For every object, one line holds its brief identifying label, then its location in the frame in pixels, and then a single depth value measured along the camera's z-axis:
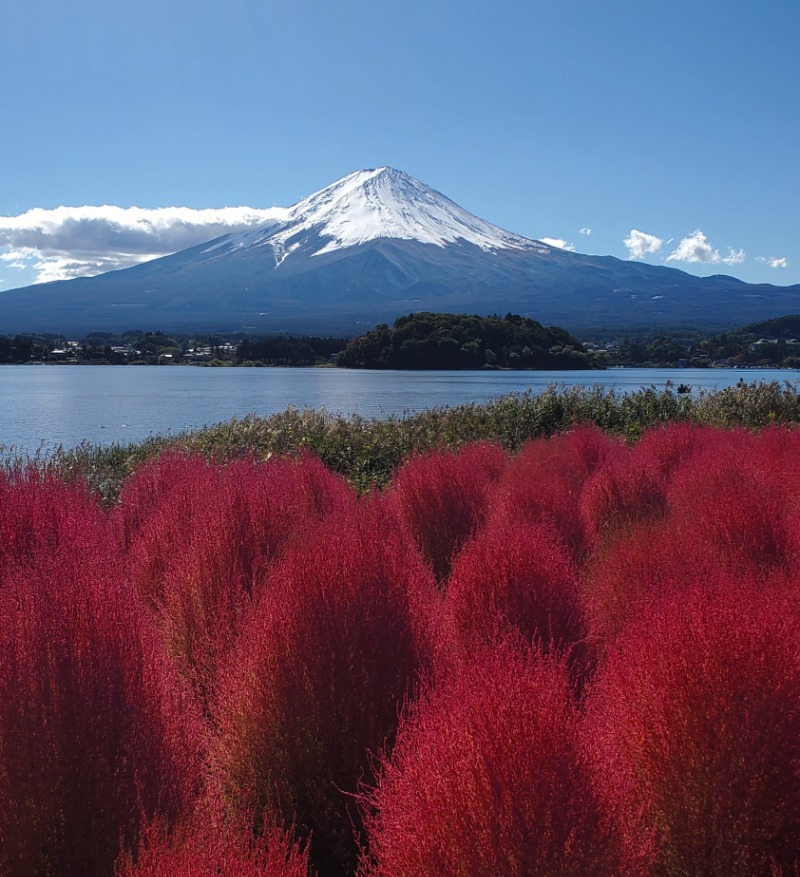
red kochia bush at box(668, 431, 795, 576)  7.01
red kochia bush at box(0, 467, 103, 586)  6.33
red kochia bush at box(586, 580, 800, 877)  3.49
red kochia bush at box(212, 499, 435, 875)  4.30
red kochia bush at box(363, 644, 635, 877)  2.80
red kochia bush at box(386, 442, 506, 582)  9.08
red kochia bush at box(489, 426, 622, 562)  8.76
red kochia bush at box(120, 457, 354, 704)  5.77
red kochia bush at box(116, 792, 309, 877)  2.67
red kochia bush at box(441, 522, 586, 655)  5.75
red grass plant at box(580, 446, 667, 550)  9.52
